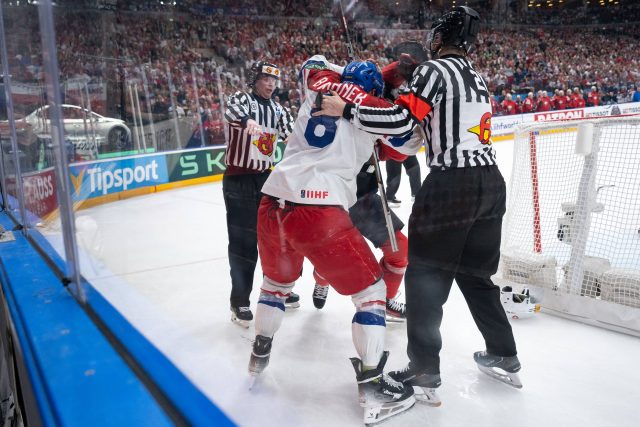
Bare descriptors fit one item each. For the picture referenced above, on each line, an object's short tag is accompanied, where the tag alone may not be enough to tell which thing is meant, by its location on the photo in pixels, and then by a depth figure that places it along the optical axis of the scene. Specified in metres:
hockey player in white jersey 1.28
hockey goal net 1.95
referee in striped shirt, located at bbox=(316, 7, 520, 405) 1.21
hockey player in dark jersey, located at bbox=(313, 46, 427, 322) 1.59
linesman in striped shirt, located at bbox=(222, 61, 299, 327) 1.88
